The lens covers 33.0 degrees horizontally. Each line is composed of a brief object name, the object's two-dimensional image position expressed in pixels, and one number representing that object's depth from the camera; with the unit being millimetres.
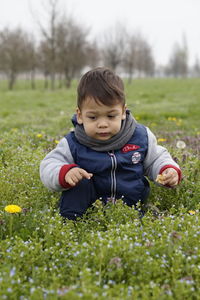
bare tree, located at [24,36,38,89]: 49541
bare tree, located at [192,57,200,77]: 122525
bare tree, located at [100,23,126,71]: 56219
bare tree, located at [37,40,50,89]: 48694
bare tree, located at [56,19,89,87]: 43094
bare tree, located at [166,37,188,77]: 93062
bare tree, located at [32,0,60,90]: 37438
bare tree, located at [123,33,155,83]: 58094
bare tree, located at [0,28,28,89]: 47812
